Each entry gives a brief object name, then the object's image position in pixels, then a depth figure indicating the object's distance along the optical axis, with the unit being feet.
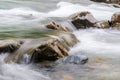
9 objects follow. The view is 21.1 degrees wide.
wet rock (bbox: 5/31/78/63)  27.45
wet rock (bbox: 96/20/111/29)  46.60
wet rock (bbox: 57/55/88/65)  27.63
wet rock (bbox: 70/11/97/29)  44.86
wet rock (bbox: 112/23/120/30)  46.73
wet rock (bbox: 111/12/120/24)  47.75
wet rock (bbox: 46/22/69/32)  39.58
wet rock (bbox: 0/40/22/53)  27.73
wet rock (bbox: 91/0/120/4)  89.45
